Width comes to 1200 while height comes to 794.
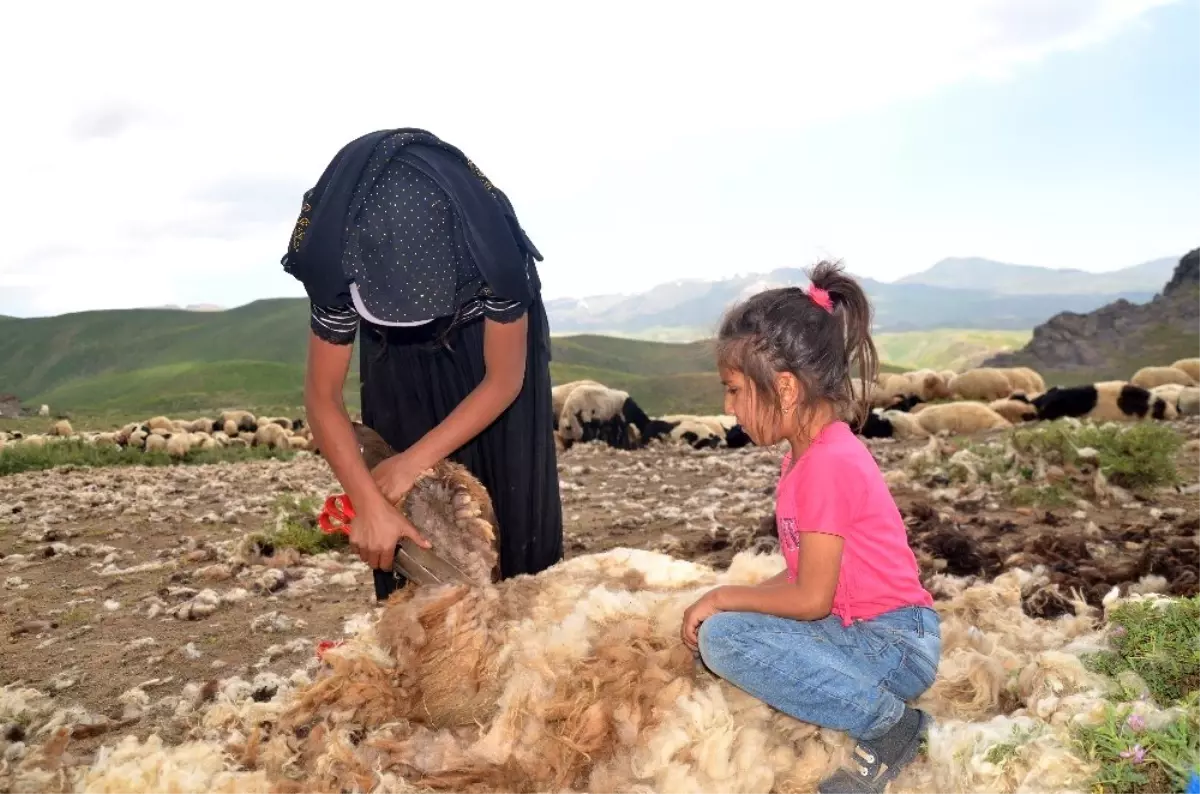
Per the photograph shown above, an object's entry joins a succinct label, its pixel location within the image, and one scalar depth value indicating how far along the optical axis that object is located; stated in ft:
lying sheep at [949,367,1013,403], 61.26
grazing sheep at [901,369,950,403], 59.72
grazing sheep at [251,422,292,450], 50.57
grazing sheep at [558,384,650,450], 46.44
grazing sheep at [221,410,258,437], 53.98
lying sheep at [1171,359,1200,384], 59.93
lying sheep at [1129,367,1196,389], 56.95
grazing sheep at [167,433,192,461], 45.80
